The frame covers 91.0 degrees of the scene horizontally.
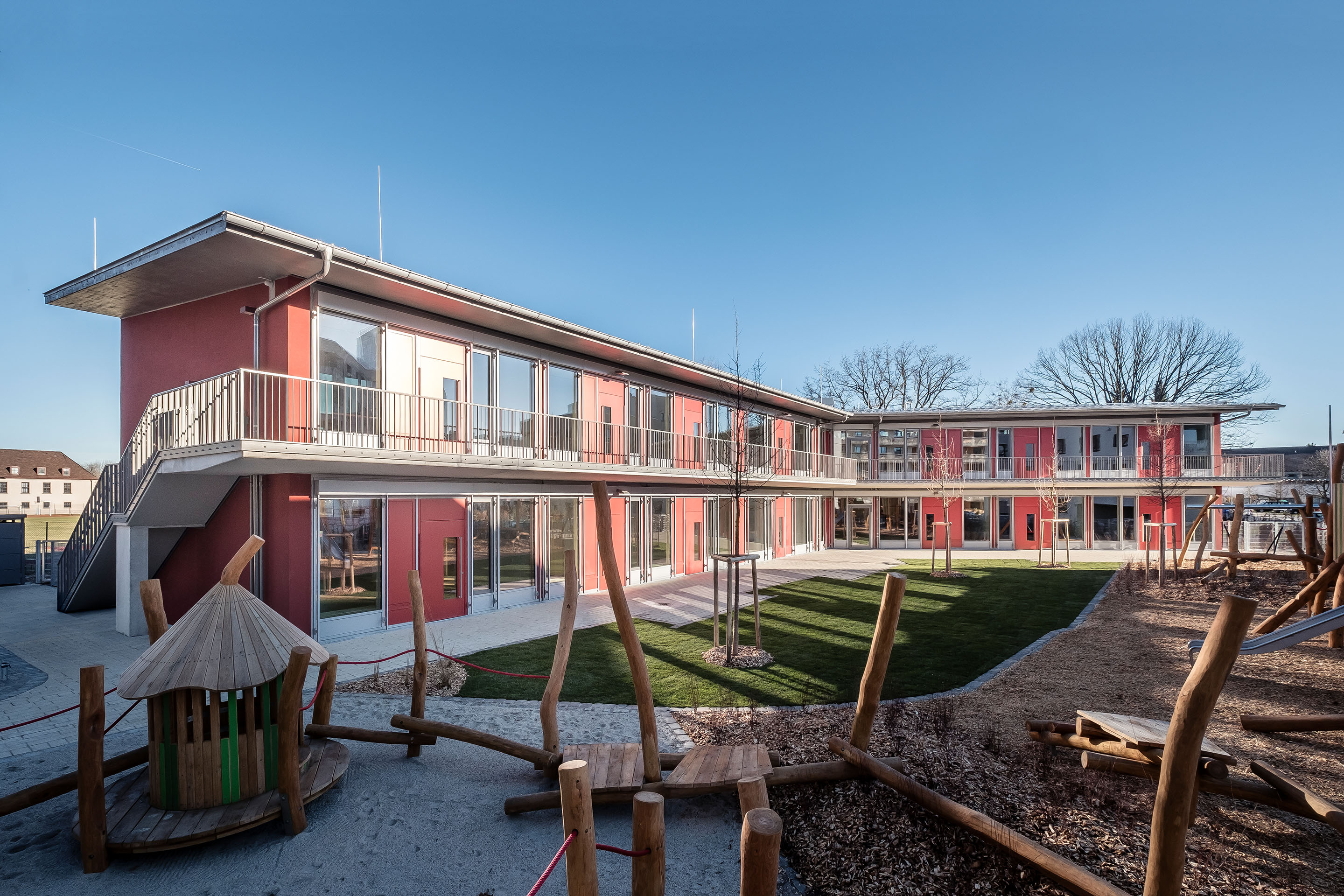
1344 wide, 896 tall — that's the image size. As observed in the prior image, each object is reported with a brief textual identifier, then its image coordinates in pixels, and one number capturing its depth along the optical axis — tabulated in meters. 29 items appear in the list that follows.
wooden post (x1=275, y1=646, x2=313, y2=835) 4.95
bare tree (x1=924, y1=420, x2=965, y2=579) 29.67
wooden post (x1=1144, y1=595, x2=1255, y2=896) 2.98
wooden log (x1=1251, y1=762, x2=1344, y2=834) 4.55
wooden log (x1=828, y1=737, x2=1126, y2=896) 3.69
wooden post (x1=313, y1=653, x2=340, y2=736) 6.40
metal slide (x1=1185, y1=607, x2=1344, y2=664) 6.38
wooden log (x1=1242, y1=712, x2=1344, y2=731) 6.45
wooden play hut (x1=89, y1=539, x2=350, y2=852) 4.87
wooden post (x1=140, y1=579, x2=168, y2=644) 5.86
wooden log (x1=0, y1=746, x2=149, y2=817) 4.74
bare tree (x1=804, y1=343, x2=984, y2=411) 47.00
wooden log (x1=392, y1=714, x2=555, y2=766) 5.94
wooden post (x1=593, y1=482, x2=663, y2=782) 5.38
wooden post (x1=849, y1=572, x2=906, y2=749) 5.40
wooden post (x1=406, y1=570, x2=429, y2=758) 6.76
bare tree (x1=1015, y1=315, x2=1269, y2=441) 42.34
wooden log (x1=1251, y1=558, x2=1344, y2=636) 10.66
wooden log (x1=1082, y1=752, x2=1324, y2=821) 4.89
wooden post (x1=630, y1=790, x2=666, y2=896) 2.86
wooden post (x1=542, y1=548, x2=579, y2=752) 6.11
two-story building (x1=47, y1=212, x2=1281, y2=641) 11.01
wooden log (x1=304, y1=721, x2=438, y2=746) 6.24
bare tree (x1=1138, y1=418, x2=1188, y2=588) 27.97
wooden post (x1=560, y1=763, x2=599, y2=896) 2.86
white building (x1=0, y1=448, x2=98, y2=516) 65.75
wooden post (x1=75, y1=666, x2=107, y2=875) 4.58
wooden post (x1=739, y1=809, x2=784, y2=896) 2.54
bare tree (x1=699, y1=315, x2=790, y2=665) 20.14
